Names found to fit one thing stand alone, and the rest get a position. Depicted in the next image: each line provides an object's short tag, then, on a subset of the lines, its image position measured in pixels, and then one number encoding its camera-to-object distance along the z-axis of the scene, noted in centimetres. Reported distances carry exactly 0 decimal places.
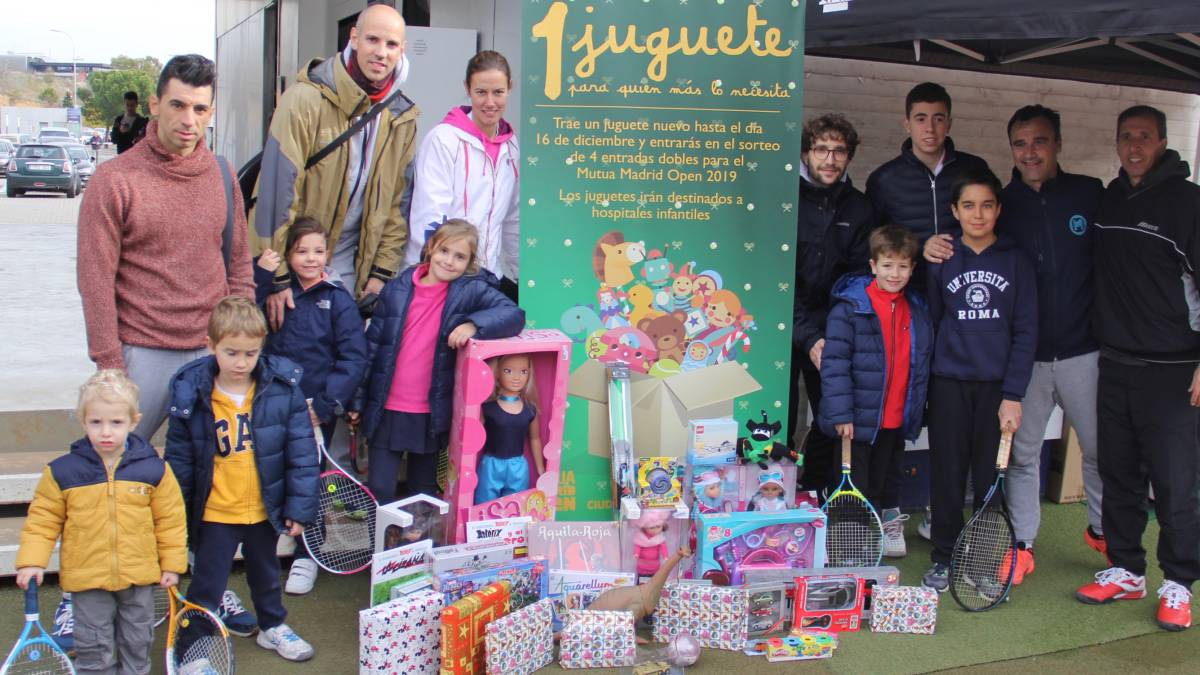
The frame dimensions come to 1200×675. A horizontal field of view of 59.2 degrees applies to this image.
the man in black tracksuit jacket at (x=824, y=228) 487
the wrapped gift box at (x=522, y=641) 353
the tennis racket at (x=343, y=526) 431
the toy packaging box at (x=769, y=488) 448
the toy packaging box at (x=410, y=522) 399
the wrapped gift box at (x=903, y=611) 419
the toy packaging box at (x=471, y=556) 381
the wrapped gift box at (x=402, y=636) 350
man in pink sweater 357
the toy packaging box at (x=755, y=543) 424
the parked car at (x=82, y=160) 3247
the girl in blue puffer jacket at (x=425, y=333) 429
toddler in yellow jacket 324
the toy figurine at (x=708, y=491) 448
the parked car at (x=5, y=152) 3419
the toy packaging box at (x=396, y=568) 372
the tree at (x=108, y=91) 8369
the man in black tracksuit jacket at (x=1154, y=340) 430
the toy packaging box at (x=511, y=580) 372
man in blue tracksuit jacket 462
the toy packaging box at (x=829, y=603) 413
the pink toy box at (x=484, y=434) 420
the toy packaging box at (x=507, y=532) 403
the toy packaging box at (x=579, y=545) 413
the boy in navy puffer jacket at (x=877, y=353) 460
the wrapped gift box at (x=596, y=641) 378
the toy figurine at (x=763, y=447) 458
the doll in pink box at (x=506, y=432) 435
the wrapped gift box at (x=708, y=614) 398
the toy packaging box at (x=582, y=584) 405
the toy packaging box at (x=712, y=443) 455
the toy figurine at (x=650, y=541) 423
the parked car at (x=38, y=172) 2634
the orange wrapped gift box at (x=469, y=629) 346
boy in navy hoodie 452
